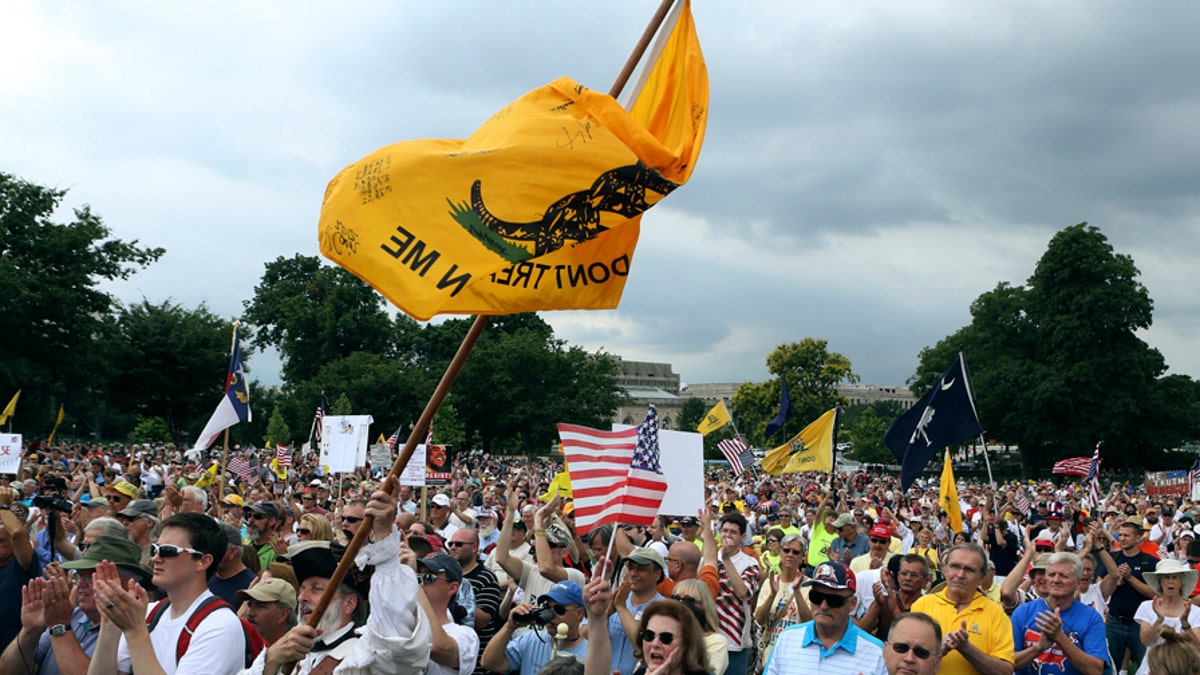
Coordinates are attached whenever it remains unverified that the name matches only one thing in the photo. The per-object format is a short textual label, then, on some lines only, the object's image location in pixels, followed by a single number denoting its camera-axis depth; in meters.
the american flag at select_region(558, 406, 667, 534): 5.96
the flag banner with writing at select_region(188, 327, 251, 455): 16.50
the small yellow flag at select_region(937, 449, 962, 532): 13.26
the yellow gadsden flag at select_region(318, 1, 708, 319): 5.09
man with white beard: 4.07
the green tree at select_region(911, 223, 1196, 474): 63.44
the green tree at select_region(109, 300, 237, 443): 59.06
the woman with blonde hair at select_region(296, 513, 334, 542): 8.12
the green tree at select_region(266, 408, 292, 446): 54.64
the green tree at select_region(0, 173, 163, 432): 43.72
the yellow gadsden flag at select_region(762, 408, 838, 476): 23.14
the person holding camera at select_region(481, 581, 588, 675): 5.95
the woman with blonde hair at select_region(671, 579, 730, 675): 6.08
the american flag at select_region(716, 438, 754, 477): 25.23
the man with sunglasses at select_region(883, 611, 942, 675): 5.03
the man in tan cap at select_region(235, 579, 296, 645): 5.04
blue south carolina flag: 13.49
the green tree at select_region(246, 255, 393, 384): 85.62
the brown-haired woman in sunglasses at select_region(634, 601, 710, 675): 4.80
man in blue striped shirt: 5.51
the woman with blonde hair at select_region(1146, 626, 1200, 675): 5.91
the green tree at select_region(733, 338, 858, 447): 86.88
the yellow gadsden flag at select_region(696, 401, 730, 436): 26.02
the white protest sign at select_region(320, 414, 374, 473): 19.75
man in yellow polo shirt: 5.83
